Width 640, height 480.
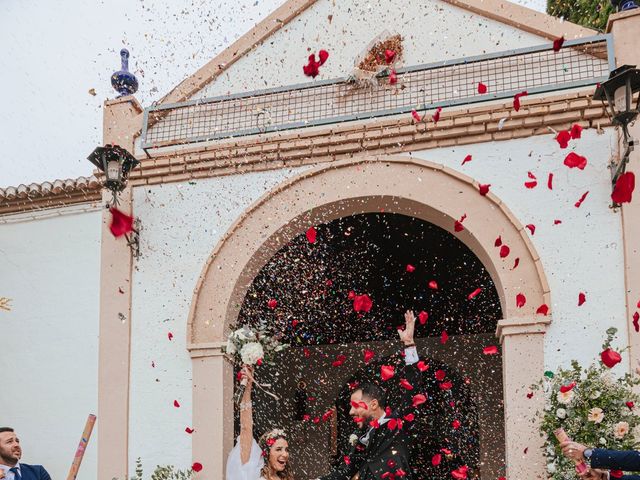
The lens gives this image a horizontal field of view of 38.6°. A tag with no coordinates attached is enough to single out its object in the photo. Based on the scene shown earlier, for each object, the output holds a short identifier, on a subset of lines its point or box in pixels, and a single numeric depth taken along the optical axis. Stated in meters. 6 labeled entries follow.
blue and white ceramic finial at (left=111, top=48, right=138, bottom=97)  8.93
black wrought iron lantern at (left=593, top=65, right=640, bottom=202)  6.46
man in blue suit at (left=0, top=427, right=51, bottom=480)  7.61
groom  6.64
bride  7.24
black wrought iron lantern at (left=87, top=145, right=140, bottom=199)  8.04
